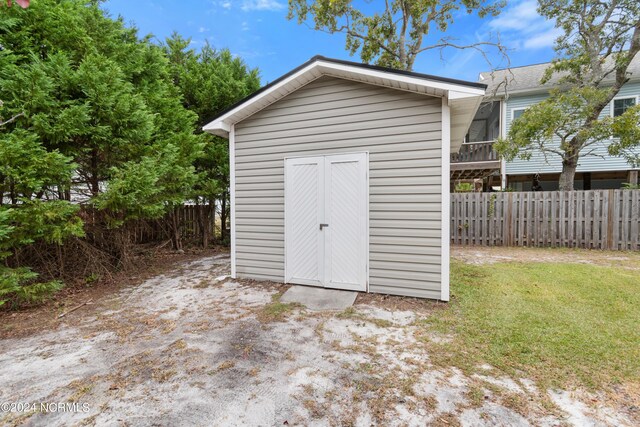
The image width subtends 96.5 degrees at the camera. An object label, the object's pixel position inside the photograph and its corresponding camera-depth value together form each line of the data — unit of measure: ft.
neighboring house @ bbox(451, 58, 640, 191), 35.58
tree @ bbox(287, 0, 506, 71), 33.01
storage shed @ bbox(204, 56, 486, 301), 13.23
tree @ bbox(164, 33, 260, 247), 26.48
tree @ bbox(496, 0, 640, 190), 26.00
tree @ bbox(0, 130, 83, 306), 11.71
